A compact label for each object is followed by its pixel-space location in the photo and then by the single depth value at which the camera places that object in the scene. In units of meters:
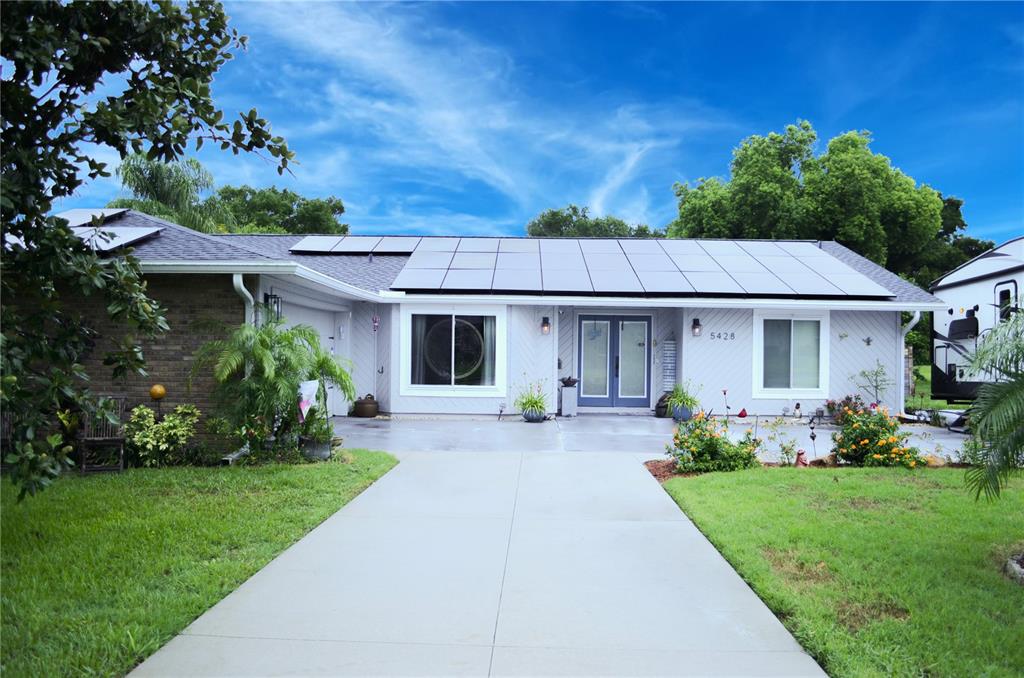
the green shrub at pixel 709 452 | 8.46
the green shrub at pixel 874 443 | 8.76
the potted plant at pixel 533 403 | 13.37
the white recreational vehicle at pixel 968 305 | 12.84
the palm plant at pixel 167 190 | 24.56
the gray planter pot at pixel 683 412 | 13.66
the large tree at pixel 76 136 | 3.93
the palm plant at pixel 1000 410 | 4.60
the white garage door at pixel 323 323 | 11.34
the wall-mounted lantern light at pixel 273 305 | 8.97
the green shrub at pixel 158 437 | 8.35
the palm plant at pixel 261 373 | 8.10
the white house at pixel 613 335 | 13.93
